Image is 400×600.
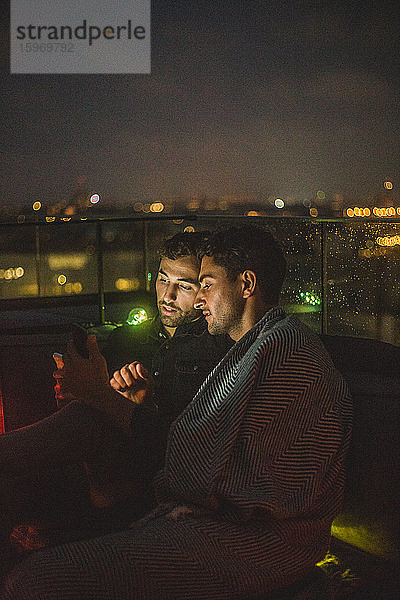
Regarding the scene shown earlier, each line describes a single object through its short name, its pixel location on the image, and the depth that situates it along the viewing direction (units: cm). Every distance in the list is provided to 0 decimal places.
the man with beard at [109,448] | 166
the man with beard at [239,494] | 128
